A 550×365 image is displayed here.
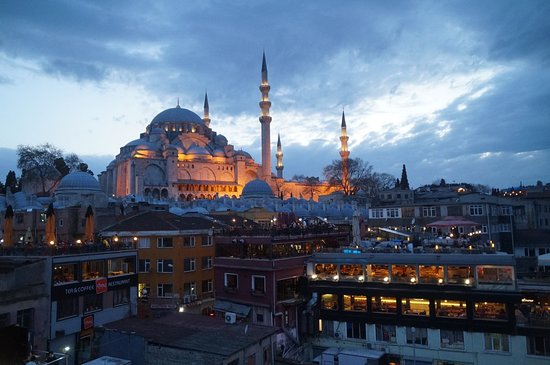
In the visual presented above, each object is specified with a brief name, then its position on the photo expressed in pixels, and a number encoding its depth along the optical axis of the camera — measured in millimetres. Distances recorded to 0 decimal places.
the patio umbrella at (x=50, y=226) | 21625
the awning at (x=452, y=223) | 28625
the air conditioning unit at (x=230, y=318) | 17234
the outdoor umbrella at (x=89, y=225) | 22984
